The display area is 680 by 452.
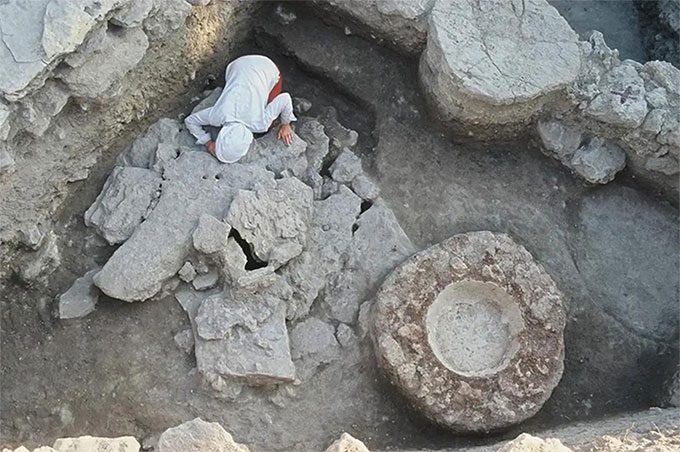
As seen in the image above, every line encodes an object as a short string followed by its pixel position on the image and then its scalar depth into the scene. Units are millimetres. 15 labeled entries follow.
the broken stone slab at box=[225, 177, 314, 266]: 3748
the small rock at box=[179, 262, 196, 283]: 3742
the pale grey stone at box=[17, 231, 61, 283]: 3746
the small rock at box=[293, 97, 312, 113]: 4324
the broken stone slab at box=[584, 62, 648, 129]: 3869
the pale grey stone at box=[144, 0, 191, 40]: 3586
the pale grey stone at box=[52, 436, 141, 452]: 2886
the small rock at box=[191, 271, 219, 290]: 3777
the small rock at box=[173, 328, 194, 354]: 3719
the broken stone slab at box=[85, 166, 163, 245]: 3791
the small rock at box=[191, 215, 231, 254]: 3674
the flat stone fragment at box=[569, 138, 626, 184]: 4059
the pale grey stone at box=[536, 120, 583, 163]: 4066
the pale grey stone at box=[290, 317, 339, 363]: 3783
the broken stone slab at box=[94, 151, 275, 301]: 3660
